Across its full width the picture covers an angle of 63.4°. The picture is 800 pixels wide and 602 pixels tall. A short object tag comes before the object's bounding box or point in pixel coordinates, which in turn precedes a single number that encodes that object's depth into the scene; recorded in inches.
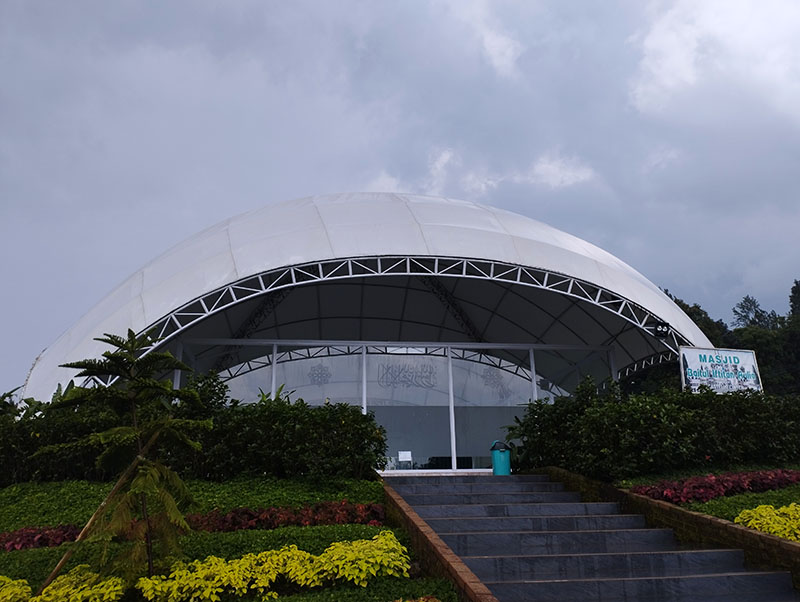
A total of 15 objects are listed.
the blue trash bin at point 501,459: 526.0
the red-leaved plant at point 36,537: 293.9
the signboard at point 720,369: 567.2
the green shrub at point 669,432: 383.6
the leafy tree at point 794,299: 2178.9
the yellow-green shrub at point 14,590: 212.1
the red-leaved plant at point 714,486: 336.5
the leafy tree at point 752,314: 2832.4
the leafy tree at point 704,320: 1325.0
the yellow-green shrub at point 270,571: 217.0
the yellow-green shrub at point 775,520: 271.6
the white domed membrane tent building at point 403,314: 525.0
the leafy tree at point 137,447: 210.1
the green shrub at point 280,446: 374.0
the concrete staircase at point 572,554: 239.6
